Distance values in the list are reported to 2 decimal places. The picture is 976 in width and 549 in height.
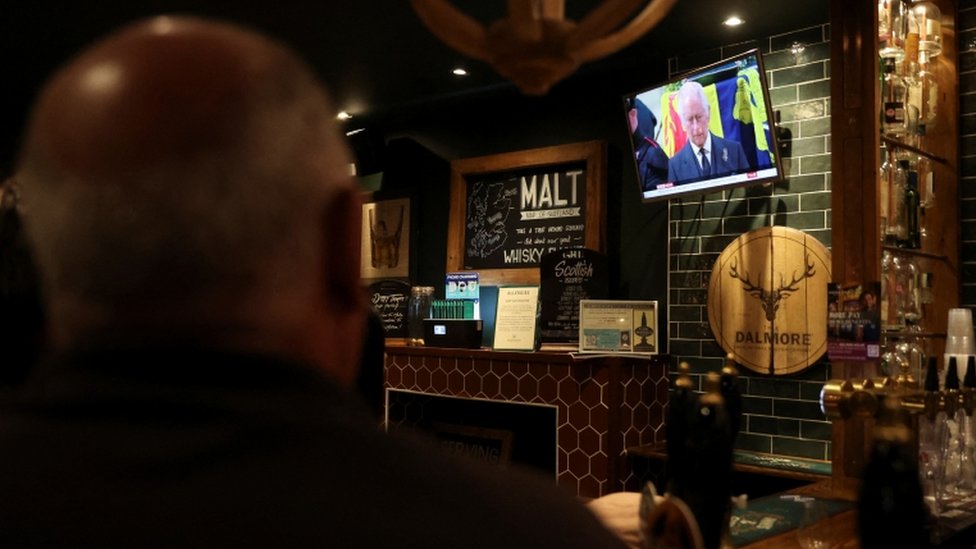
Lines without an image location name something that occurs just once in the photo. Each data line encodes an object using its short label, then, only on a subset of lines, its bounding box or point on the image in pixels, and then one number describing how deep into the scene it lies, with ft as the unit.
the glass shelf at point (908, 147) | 10.29
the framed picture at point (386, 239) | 19.93
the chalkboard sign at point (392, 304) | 19.63
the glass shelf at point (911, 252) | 10.26
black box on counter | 16.78
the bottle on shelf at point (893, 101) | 10.32
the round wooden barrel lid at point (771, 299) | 13.34
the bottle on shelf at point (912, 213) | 10.94
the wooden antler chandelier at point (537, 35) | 4.60
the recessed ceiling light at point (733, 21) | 13.42
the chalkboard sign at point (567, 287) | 15.99
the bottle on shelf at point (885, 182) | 10.46
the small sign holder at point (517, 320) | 16.30
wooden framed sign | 16.62
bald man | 1.82
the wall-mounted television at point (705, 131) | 12.87
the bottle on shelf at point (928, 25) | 11.47
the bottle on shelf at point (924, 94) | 11.53
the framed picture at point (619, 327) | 14.67
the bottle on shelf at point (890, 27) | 10.52
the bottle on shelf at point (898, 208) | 10.61
